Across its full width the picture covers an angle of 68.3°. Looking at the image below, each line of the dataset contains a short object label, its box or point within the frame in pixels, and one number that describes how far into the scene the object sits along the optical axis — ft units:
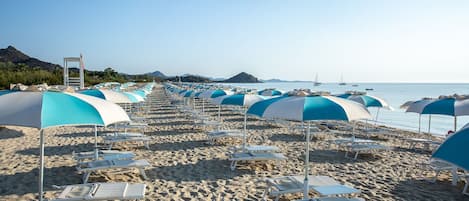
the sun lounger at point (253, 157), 22.81
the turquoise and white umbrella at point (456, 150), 8.65
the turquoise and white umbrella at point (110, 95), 23.76
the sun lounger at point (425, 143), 31.93
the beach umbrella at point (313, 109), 13.82
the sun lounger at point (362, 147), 27.57
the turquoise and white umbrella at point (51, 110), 10.02
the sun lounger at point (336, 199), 14.77
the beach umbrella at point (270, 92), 57.37
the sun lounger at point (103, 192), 14.24
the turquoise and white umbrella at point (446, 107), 28.07
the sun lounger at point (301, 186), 15.46
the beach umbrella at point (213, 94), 38.91
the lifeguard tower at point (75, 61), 79.97
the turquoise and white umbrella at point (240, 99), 28.66
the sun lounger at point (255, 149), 24.58
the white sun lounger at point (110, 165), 19.07
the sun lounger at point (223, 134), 31.40
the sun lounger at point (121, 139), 28.59
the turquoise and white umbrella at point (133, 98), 27.83
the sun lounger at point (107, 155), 21.20
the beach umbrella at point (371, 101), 36.06
